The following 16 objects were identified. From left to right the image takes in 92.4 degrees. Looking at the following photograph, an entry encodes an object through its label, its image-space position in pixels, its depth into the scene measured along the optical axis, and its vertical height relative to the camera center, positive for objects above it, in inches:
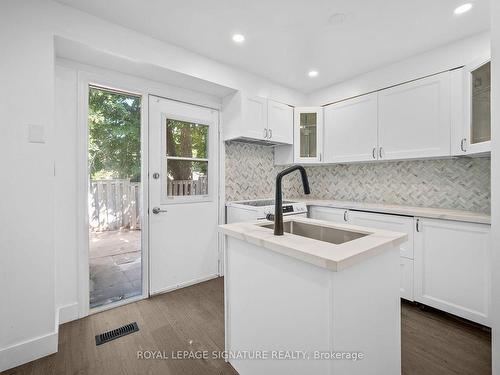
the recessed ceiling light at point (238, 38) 87.0 +54.8
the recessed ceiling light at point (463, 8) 71.8 +54.5
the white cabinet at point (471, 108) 77.9 +27.2
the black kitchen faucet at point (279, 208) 49.6 -4.5
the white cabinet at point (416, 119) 90.1 +27.7
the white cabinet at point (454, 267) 74.1 -26.9
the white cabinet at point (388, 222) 90.5 -14.6
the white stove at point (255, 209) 106.9 -10.8
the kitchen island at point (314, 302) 38.2 -21.4
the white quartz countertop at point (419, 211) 75.6 -9.1
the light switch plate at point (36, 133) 65.2 +14.3
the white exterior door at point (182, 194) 102.0 -3.5
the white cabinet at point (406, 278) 90.2 -34.9
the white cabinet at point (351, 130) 111.7 +28.2
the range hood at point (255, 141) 117.9 +23.5
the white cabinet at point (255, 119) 111.7 +33.2
